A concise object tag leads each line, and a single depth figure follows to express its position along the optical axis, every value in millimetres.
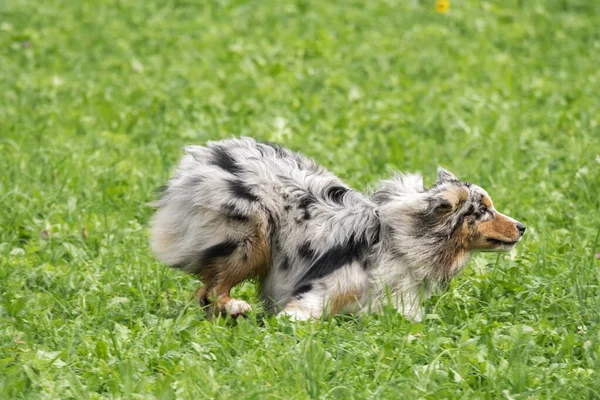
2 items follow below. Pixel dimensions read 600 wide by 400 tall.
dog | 11227
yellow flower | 24422
